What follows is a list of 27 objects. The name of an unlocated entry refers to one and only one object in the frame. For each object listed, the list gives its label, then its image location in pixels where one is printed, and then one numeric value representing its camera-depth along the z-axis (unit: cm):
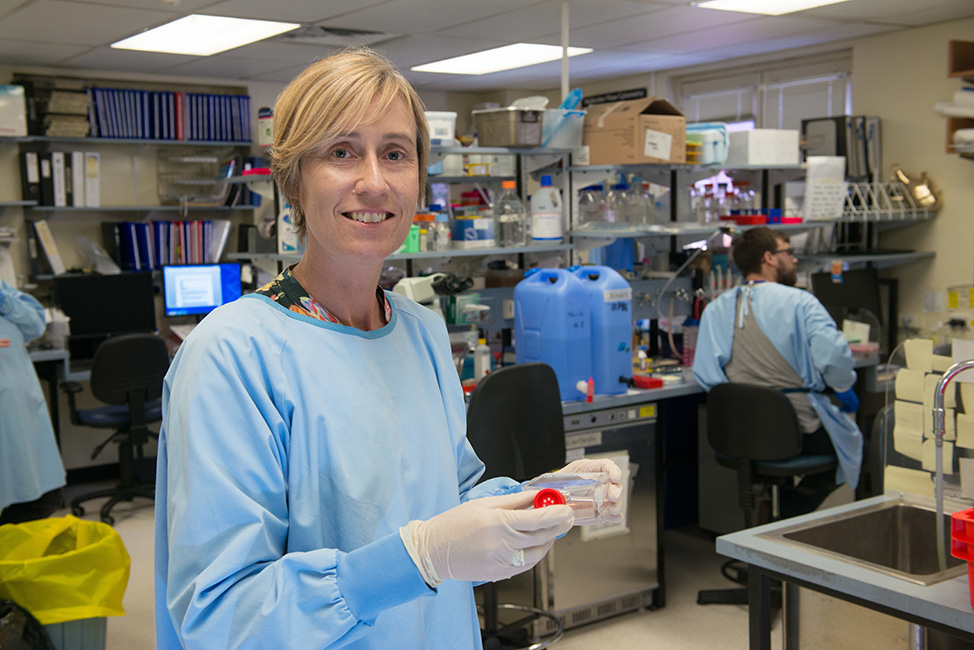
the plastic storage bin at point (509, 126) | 356
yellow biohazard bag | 240
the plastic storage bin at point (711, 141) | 417
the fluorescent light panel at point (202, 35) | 452
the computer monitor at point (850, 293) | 471
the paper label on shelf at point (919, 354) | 208
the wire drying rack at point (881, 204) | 488
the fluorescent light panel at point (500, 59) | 569
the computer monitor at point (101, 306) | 509
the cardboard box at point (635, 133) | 375
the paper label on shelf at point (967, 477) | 194
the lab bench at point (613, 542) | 326
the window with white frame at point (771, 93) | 577
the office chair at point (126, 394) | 455
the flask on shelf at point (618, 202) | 409
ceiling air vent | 477
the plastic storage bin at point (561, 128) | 377
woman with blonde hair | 95
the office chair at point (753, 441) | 331
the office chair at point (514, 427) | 276
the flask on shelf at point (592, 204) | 411
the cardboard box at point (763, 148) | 443
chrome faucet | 172
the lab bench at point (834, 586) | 161
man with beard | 346
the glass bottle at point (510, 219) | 377
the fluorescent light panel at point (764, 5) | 439
